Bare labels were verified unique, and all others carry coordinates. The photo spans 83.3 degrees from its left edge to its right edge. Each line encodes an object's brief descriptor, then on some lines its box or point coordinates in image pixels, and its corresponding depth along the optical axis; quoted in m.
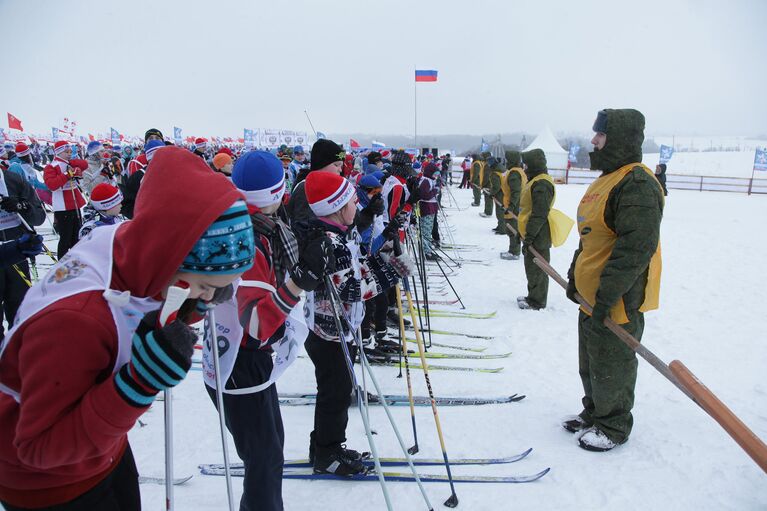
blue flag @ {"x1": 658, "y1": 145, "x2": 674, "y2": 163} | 28.20
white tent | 32.38
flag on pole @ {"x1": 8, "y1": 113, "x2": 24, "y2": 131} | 25.88
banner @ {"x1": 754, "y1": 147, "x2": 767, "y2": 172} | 24.39
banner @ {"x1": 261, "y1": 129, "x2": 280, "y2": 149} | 31.33
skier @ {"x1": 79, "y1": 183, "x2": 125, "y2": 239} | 4.44
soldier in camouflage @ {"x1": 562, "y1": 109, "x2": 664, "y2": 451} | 3.12
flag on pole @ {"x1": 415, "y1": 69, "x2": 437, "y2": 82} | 23.62
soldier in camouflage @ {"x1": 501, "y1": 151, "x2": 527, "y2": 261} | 9.98
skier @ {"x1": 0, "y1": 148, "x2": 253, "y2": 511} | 1.03
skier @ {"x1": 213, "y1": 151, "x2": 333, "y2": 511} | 2.04
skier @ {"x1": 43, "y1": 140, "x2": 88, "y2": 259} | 7.45
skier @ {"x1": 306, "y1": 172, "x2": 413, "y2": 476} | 2.85
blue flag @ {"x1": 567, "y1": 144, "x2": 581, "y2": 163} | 36.80
